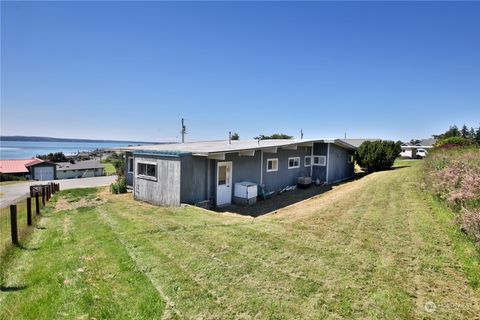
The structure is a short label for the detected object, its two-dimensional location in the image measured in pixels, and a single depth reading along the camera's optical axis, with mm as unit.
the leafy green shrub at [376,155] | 22438
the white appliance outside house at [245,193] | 12461
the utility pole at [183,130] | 33231
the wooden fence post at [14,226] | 7039
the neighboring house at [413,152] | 46125
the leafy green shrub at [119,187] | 16300
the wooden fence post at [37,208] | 10491
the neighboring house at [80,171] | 46344
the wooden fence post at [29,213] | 8575
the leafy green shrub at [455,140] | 14580
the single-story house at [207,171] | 11180
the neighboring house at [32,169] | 40753
